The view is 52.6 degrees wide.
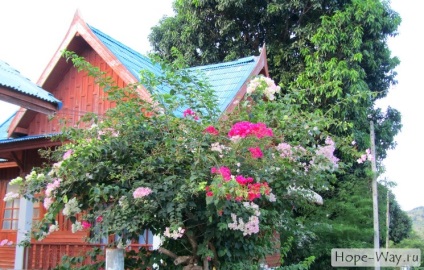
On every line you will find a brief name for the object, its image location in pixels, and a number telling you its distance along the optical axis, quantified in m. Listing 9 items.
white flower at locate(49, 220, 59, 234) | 3.76
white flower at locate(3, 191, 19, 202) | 3.71
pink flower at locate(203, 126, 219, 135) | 3.56
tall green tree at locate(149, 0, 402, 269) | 10.18
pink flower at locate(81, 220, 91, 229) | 3.70
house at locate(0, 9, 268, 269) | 6.99
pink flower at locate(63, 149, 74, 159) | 3.56
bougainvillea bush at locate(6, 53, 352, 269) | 3.37
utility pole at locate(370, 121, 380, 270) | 9.83
